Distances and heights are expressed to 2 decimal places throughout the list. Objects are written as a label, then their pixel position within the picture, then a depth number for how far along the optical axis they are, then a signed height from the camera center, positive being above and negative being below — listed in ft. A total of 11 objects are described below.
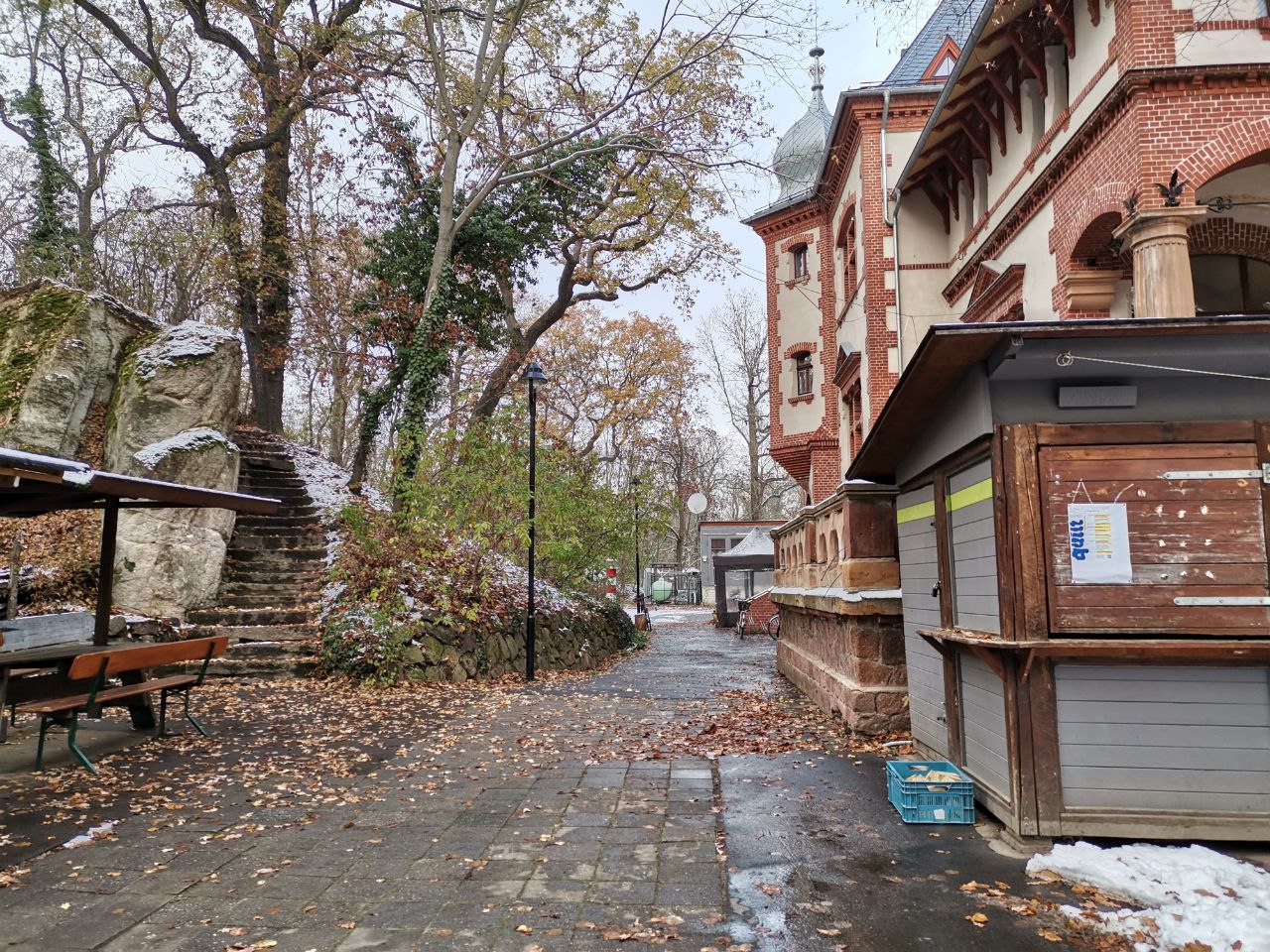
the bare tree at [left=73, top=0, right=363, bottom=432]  57.21 +35.75
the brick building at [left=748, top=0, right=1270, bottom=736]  28.19 +17.38
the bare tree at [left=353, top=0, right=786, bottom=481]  48.39 +30.81
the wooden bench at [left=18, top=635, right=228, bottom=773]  19.79 -3.17
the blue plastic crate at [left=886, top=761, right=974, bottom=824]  15.29 -4.46
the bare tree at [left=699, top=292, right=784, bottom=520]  140.56 +29.87
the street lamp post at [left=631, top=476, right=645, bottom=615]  91.67 -3.53
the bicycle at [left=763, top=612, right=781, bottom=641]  76.94 -5.53
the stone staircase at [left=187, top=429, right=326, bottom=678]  35.83 -0.67
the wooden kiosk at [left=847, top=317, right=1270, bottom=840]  13.33 +0.00
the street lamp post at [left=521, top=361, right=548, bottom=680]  39.01 +5.11
